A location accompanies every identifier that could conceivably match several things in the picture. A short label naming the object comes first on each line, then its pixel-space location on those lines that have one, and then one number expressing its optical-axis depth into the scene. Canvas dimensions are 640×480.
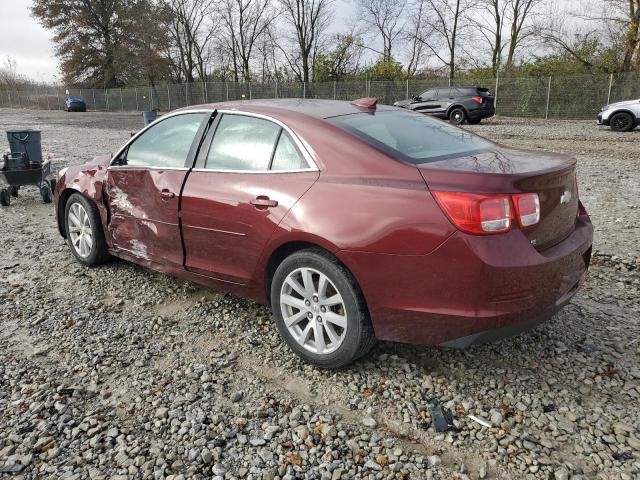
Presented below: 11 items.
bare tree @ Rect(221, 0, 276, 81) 46.38
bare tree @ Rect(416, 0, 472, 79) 37.06
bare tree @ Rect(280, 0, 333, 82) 42.56
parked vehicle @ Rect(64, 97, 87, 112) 45.34
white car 16.19
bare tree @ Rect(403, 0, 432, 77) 40.44
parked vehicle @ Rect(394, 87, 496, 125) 20.09
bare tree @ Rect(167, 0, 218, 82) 46.78
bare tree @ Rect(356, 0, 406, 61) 43.06
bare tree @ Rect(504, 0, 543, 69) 33.53
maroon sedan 2.52
